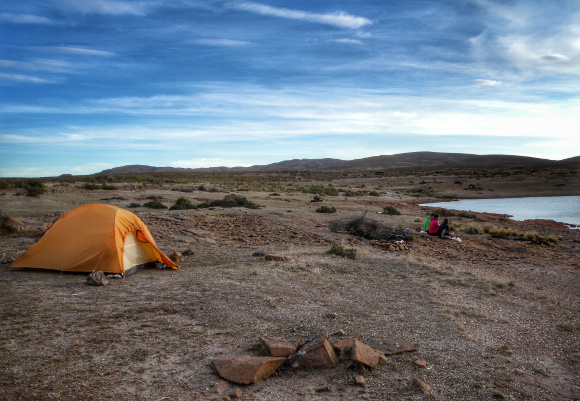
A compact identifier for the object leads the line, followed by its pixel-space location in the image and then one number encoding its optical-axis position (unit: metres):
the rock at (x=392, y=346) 5.53
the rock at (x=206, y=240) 13.63
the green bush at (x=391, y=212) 23.98
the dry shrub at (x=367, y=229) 15.18
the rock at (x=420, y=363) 5.16
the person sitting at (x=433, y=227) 16.62
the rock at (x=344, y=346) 5.27
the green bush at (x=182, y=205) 22.11
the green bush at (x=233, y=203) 23.78
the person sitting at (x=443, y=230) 16.11
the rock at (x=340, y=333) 5.97
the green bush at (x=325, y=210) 23.67
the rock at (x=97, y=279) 8.20
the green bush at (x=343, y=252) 11.84
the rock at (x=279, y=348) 5.20
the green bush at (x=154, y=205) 22.34
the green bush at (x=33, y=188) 26.03
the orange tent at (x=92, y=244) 9.15
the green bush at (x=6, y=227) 13.52
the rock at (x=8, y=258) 9.81
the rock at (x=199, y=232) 14.79
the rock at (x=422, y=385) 4.60
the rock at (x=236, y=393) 4.42
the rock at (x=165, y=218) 17.19
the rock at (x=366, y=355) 4.97
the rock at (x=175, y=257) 10.62
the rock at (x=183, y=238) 13.62
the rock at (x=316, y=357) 5.09
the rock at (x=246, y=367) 4.70
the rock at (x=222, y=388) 4.51
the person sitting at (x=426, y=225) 17.23
